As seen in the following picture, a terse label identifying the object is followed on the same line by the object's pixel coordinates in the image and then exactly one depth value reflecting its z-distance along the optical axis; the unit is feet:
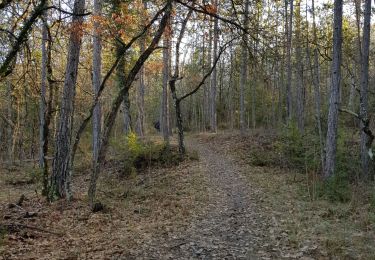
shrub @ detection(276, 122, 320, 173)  48.67
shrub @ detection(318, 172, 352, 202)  31.07
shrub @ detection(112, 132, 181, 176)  54.39
